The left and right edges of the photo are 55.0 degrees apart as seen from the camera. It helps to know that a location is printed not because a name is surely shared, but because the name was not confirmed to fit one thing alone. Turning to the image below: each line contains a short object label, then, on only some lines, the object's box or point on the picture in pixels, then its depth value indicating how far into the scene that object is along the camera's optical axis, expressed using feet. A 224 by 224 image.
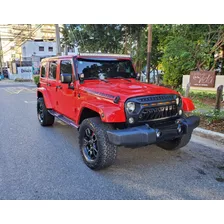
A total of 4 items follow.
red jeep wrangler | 10.50
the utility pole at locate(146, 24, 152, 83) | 29.94
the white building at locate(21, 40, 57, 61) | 151.02
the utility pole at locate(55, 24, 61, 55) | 47.00
